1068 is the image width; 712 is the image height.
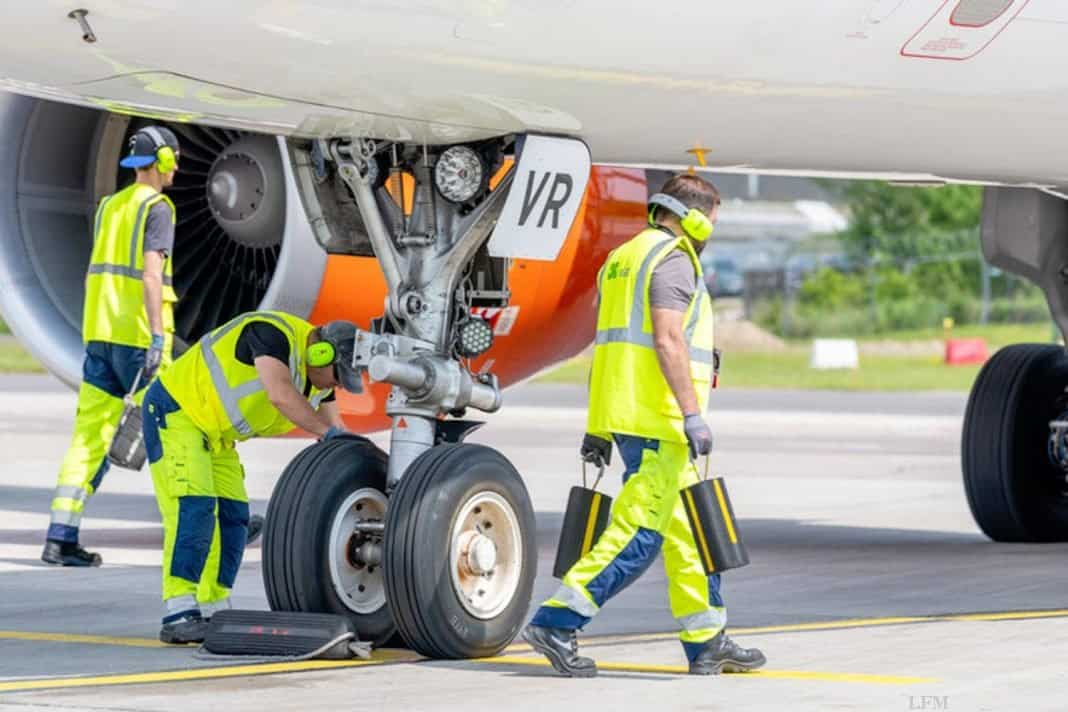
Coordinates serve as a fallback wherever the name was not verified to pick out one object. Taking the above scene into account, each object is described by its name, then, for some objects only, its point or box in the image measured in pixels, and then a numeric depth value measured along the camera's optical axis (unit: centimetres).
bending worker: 1584
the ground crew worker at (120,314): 1978
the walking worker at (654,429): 1414
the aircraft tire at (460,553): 1460
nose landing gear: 1470
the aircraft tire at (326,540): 1521
